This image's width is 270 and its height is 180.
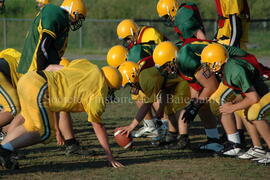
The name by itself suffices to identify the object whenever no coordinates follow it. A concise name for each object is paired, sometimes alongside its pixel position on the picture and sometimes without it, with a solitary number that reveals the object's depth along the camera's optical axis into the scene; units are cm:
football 1402
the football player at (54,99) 1129
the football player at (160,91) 1354
